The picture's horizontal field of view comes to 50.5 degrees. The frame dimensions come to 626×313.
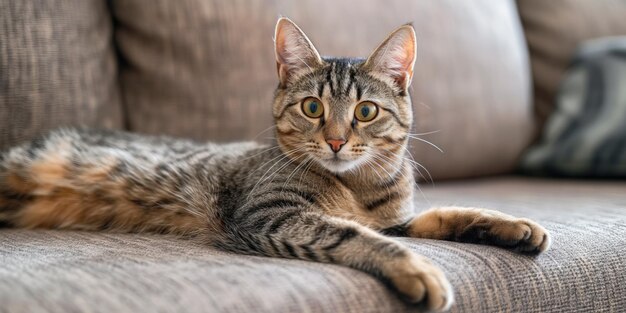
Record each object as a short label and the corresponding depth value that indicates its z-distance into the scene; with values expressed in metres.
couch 0.92
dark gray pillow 2.06
